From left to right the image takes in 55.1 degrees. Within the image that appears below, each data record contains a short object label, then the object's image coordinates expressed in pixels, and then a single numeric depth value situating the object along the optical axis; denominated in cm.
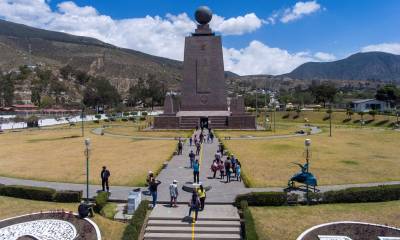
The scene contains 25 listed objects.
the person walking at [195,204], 1451
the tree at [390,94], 9725
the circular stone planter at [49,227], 1351
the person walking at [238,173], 2108
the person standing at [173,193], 1591
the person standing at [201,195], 1545
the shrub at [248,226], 1238
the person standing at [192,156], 2456
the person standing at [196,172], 1972
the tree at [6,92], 10894
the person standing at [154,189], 1612
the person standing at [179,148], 3056
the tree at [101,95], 11200
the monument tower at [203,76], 5888
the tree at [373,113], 6981
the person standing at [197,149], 3005
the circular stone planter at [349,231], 1324
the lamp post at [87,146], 1802
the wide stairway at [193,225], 1363
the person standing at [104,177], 1836
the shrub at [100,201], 1591
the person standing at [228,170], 2077
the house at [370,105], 9750
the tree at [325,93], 10919
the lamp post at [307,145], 1685
